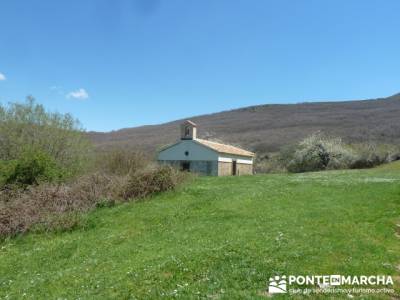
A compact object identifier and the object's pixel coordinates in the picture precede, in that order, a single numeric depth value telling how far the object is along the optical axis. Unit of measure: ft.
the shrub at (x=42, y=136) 83.87
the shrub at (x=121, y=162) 77.36
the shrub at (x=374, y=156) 163.63
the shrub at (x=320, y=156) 168.25
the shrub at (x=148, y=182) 62.95
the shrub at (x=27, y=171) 64.85
